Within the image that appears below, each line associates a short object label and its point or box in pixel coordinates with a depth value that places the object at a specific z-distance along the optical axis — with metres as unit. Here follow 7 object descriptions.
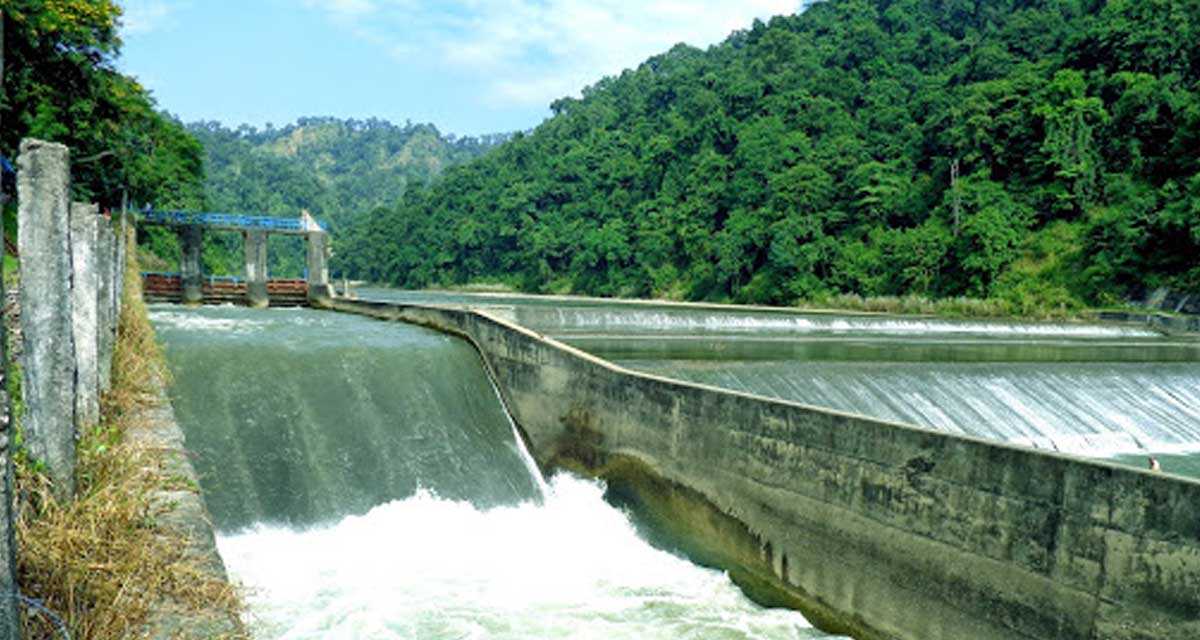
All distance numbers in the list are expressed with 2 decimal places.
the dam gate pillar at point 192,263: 32.94
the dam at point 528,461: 9.68
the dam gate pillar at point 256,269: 32.84
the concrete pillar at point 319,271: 32.94
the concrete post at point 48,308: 3.89
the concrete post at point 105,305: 8.09
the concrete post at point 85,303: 5.91
